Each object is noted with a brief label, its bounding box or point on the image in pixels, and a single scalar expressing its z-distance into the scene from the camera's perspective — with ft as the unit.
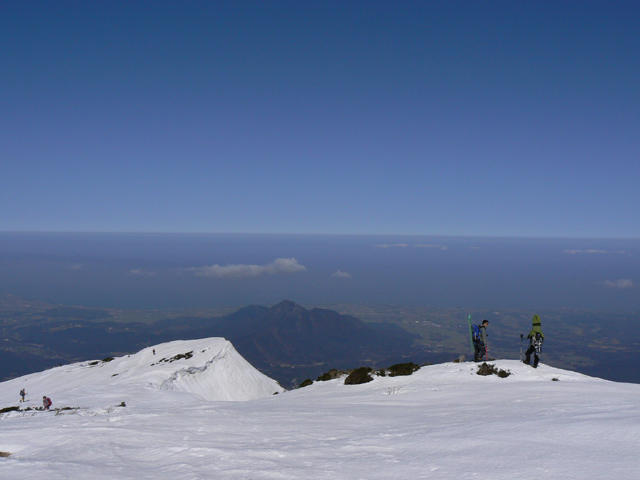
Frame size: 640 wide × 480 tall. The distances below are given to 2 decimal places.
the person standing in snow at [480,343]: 59.88
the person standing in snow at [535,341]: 54.44
